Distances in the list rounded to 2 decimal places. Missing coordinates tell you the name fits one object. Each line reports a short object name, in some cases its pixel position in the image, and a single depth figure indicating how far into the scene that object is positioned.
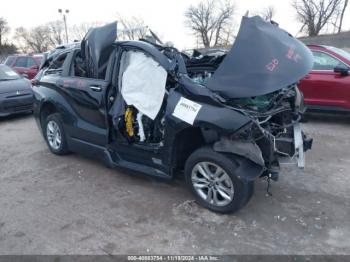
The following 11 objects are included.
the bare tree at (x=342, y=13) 40.27
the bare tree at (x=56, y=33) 62.97
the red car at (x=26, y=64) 12.66
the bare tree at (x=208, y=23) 55.59
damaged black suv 3.52
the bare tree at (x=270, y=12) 43.97
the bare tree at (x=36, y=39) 64.94
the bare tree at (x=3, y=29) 57.74
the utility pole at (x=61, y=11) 36.59
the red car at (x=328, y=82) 6.96
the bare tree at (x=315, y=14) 41.56
